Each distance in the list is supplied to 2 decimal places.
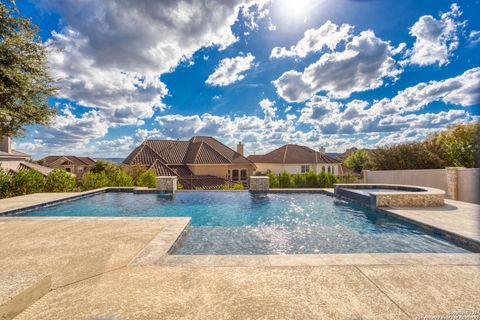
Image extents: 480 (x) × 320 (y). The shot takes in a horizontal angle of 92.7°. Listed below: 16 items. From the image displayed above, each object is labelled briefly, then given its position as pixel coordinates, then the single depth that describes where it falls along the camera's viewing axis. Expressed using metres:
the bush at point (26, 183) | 12.91
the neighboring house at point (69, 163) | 61.94
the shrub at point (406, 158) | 17.23
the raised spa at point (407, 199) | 9.29
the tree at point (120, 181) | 16.73
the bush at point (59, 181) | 14.35
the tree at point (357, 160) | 48.47
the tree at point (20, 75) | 10.10
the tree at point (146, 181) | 17.47
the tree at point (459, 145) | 15.62
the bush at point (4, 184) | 12.43
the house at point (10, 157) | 22.17
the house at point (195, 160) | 26.59
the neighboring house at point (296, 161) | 39.38
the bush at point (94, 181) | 15.95
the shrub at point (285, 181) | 18.74
